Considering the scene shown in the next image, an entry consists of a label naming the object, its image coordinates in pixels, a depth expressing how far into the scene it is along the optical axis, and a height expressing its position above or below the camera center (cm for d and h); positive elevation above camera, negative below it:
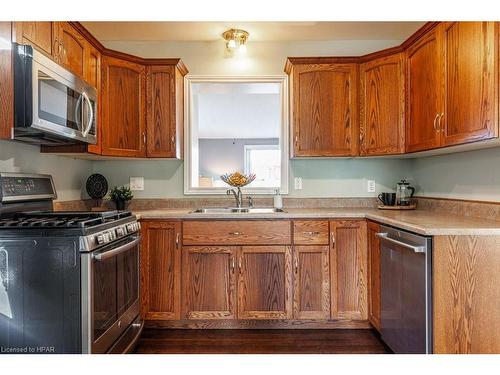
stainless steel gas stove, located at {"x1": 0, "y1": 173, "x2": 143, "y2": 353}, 151 -44
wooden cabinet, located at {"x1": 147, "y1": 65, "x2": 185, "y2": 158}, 275 +60
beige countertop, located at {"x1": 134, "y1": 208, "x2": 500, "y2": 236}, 166 -19
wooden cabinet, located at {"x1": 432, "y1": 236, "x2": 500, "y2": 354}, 163 -51
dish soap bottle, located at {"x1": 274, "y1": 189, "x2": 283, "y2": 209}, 294 -11
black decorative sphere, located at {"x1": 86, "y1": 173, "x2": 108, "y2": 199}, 288 +1
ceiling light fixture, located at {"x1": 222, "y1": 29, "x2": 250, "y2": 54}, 286 +126
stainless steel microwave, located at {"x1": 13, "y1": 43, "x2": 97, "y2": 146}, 164 +45
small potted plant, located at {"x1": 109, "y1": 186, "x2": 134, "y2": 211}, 288 -8
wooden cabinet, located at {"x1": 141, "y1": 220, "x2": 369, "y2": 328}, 249 -65
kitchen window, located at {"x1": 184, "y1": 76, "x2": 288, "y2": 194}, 311 +94
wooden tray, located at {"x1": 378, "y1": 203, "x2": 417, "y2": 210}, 274 -16
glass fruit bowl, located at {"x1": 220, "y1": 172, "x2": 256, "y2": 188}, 298 +7
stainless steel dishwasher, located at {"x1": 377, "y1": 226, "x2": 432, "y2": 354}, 169 -56
